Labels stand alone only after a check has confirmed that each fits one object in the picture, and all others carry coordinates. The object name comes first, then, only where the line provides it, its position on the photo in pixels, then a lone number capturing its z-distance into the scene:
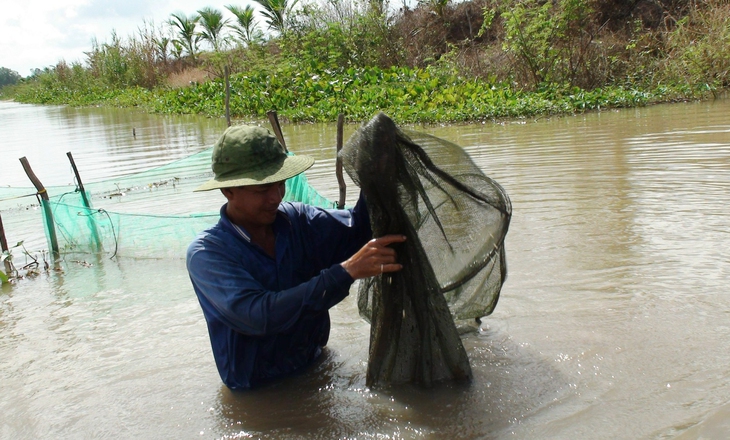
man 2.39
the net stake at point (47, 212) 5.79
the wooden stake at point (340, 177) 5.39
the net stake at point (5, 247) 5.71
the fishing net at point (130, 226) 5.44
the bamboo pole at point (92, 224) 5.82
